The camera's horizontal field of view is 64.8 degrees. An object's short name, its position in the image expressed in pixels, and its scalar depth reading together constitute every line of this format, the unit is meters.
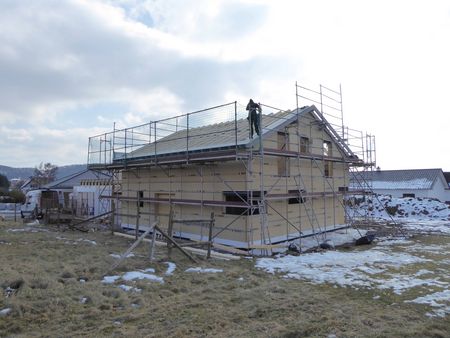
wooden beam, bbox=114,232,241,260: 11.15
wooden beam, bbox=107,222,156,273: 8.68
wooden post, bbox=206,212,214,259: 10.63
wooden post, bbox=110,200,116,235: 15.94
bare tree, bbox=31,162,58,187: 55.31
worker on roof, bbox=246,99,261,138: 12.41
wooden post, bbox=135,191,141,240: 13.08
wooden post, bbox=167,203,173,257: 10.12
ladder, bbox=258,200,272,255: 12.20
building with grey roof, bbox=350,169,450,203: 35.31
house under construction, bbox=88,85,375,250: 13.07
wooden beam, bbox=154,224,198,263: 9.77
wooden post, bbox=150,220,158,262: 9.59
